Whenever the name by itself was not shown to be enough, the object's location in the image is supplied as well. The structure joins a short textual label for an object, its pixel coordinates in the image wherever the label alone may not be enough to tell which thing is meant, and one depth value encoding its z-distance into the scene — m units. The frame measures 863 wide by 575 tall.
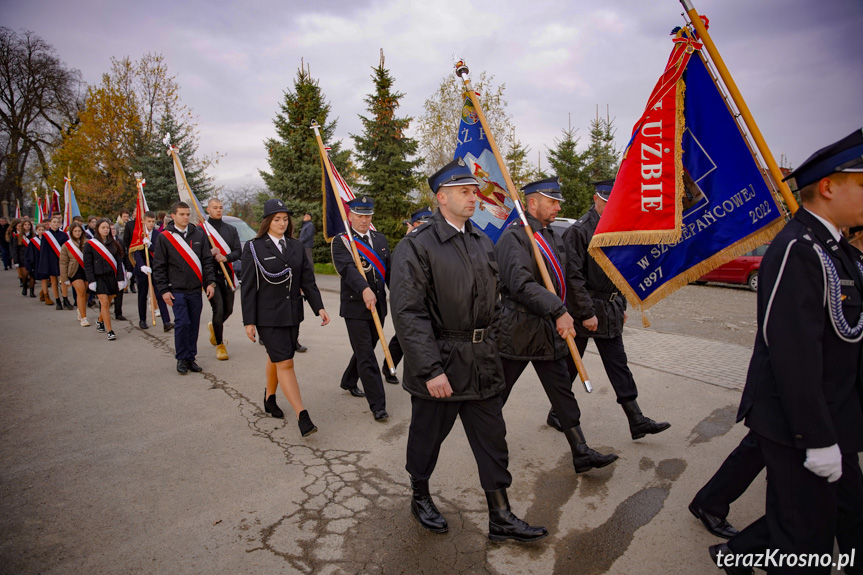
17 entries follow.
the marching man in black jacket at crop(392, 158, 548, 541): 2.94
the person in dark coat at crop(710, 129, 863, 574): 2.02
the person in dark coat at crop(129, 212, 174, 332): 9.88
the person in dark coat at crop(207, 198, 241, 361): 7.54
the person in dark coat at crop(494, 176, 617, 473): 3.74
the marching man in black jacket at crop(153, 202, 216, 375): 6.82
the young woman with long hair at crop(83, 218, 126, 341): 9.15
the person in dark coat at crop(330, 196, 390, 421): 5.14
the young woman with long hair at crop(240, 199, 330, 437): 4.77
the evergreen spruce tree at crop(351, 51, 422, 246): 20.66
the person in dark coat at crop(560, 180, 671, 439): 4.17
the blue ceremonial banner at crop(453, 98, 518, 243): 4.72
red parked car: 14.40
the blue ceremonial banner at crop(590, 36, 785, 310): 3.34
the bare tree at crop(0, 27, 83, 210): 28.88
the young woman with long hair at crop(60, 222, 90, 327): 10.03
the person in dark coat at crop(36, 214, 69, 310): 12.41
